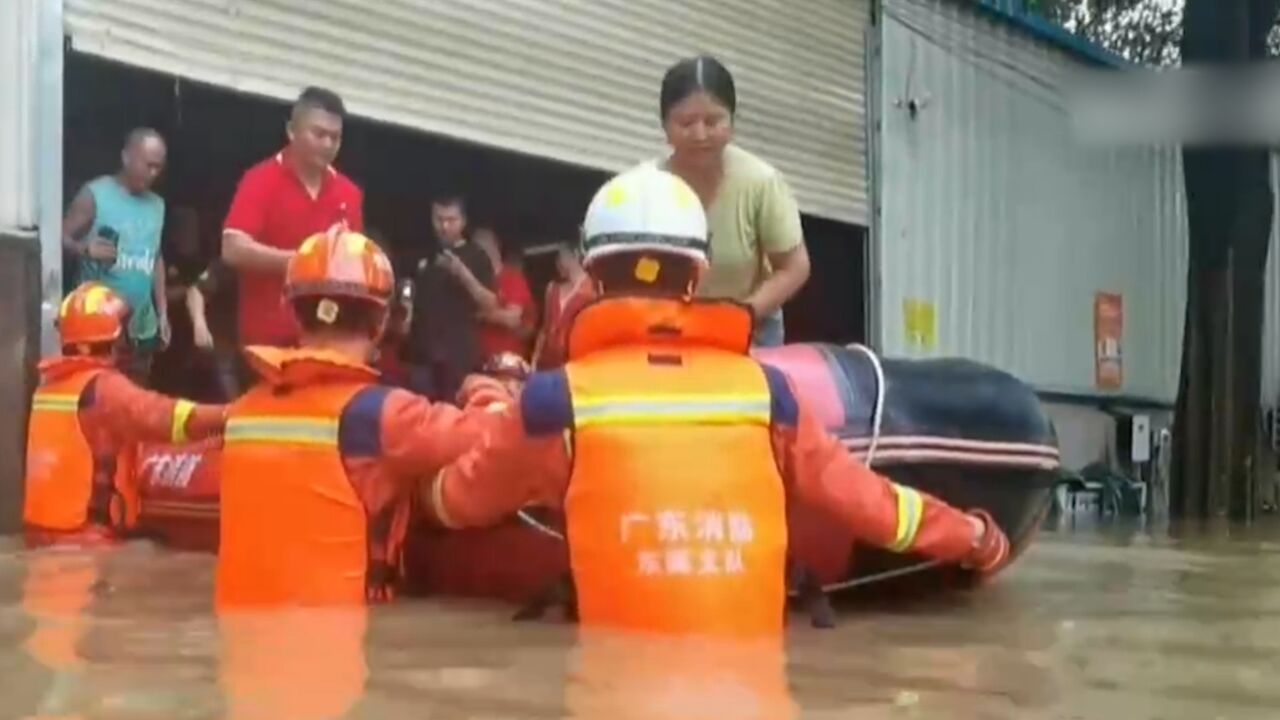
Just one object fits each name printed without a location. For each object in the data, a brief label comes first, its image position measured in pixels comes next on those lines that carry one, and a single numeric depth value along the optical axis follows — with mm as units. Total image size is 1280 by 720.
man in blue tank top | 7828
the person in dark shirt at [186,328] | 9016
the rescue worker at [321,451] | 4348
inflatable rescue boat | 4602
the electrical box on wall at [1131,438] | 15695
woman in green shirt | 4770
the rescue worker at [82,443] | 6598
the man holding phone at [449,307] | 9625
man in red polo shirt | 6270
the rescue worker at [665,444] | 3703
